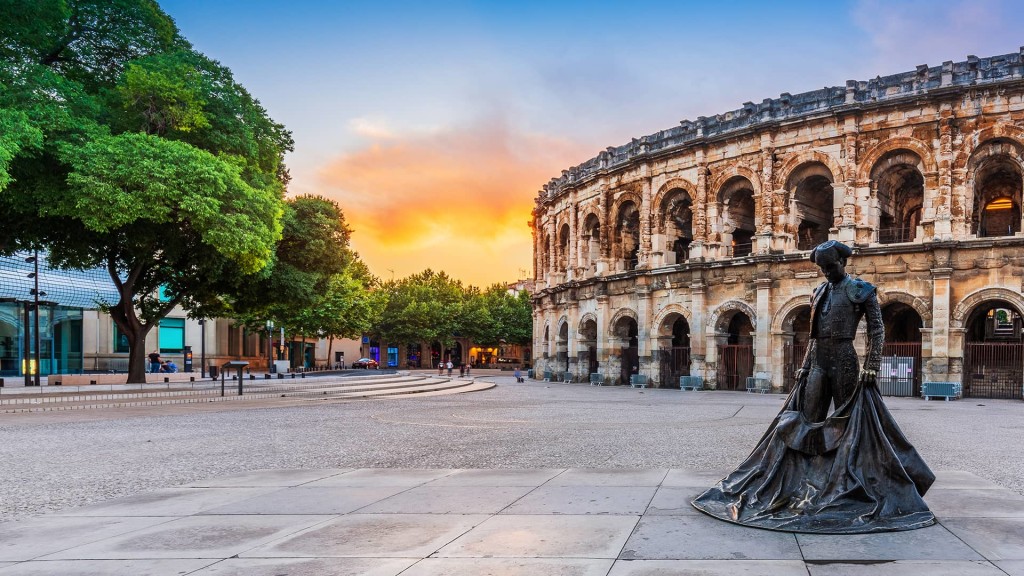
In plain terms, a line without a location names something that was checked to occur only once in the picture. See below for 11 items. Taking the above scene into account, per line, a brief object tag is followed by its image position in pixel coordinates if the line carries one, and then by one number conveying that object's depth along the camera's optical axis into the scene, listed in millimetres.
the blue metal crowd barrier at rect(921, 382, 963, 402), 23655
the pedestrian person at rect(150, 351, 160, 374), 36847
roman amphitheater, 24984
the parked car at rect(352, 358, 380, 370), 65162
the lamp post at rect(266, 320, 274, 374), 40906
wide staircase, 18172
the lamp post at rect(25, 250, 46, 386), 25719
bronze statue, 5113
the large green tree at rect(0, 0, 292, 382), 16000
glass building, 32469
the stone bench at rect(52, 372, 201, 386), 25188
